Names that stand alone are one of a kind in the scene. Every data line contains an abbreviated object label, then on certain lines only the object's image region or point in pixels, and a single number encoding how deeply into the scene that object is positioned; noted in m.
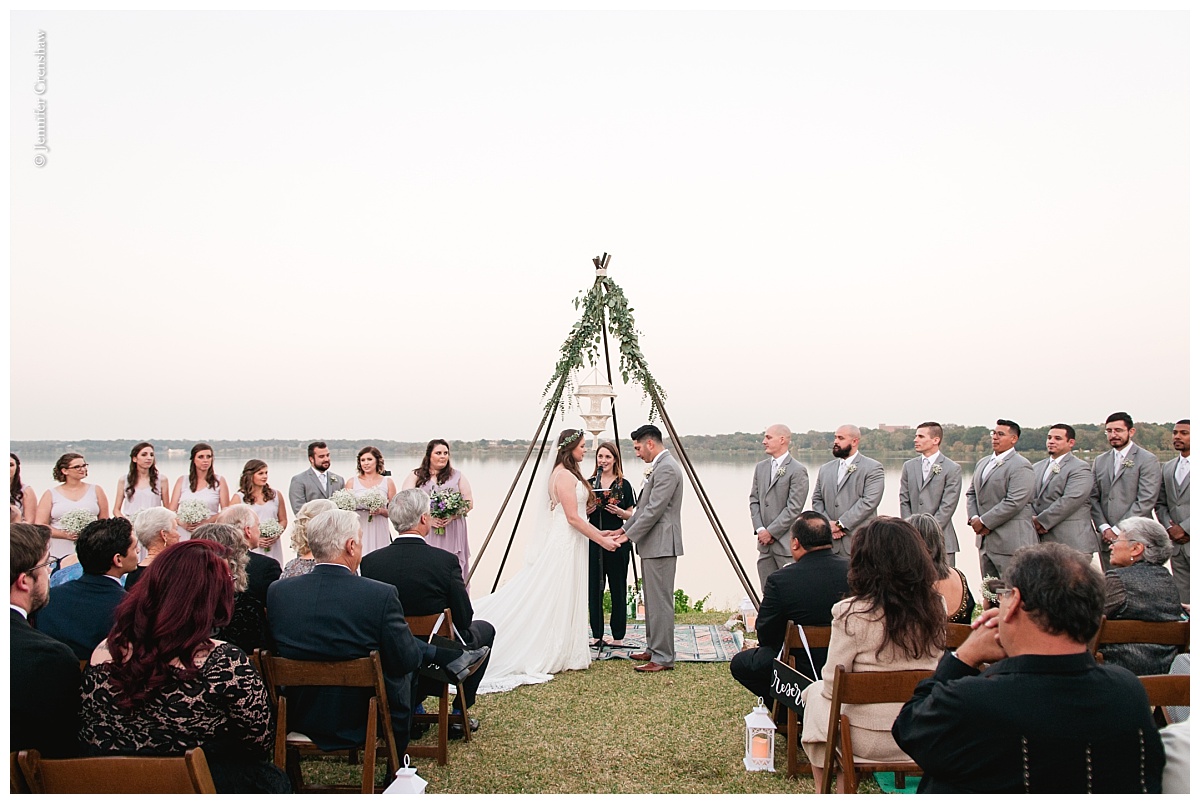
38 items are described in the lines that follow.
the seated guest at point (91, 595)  3.50
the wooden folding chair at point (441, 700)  4.40
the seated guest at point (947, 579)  3.94
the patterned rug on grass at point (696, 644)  6.70
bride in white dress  6.25
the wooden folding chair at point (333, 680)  3.36
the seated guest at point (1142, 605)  3.73
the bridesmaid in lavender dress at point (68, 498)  6.60
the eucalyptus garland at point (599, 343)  7.62
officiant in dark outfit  6.98
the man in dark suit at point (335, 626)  3.61
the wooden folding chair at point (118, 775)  2.30
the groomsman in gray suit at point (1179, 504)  7.01
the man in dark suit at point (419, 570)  4.57
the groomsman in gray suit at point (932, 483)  7.35
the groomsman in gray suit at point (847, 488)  7.12
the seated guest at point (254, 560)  4.26
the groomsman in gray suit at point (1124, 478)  7.14
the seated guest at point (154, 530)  4.23
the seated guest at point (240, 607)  3.74
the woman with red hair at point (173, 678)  2.59
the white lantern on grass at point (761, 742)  4.25
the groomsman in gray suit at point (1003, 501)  7.20
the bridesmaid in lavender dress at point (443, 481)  7.34
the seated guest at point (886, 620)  3.31
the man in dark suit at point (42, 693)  2.63
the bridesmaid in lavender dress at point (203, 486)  7.05
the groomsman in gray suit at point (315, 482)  7.39
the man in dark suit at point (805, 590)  4.08
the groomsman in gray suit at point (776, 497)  7.29
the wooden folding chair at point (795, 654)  4.02
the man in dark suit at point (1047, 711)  2.06
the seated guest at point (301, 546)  4.36
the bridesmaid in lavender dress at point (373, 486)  7.46
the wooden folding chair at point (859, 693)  3.15
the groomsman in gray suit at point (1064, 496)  7.15
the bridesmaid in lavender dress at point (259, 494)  6.89
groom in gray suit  6.35
